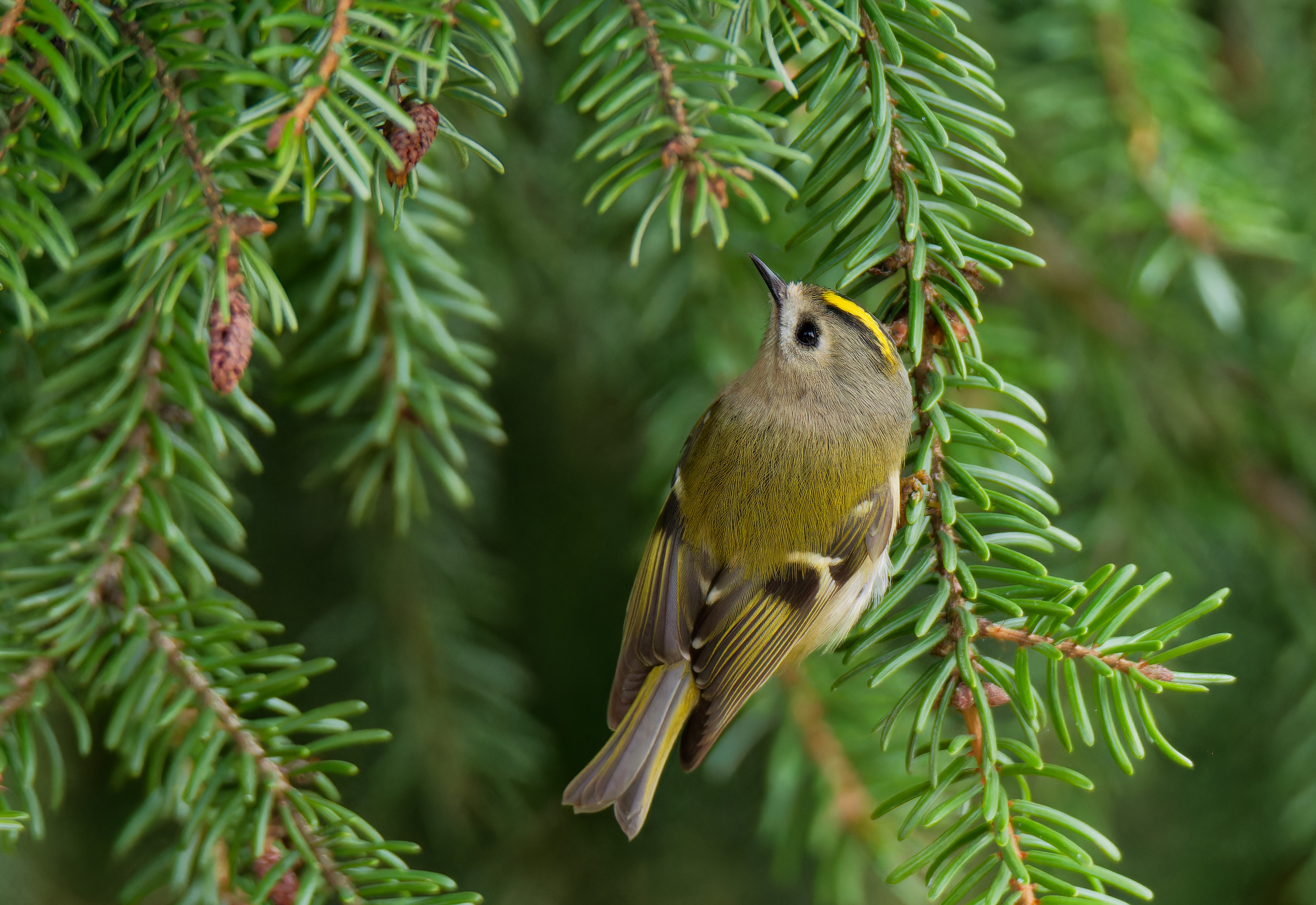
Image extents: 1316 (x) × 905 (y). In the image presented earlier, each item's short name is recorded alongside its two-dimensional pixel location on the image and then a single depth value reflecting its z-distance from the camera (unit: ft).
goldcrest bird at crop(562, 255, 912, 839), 10.53
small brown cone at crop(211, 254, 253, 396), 10.31
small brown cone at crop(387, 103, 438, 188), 10.33
